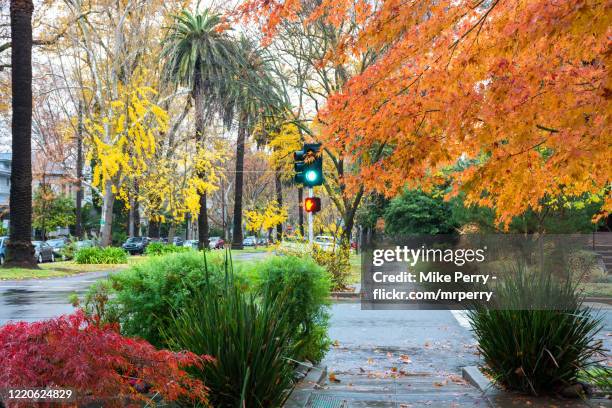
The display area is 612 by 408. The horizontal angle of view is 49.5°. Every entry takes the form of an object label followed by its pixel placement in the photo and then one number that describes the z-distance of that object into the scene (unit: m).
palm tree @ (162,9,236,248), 40.00
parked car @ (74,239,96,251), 49.92
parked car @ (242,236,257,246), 94.69
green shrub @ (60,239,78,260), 38.38
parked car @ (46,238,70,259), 48.47
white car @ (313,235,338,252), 21.16
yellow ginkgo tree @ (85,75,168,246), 32.22
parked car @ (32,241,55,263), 42.88
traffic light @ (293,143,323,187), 16.31
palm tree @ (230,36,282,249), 25.45
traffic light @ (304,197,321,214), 17.67
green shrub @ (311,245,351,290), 20.50
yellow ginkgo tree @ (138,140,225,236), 38.94
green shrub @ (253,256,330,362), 7.93
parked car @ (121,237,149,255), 55.25
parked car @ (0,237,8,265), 38.67
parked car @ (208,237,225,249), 69.97
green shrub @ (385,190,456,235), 32.25
